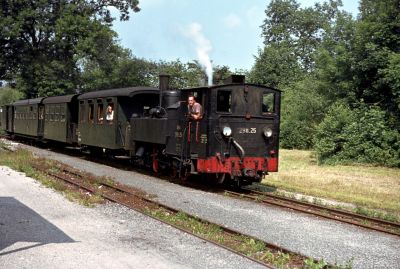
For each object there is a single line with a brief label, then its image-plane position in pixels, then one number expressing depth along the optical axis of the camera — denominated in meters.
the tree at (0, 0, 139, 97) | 38.94
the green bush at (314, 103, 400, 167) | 21.33
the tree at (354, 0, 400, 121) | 21.69
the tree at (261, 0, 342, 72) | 64.25
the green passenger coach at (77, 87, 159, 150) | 17.73
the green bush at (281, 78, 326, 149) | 32.12
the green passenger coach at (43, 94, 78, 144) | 23.12
